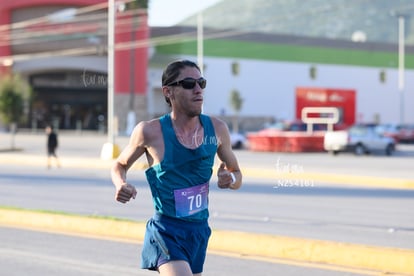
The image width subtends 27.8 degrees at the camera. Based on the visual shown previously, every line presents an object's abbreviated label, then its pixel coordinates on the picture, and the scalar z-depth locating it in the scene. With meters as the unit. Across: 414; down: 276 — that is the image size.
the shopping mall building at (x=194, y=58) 59.00
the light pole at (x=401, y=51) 61.61
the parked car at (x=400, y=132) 58.72
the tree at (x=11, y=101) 45.06
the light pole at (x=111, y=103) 29.44
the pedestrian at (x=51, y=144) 30.09
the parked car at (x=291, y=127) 46.06
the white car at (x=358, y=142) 40.44
